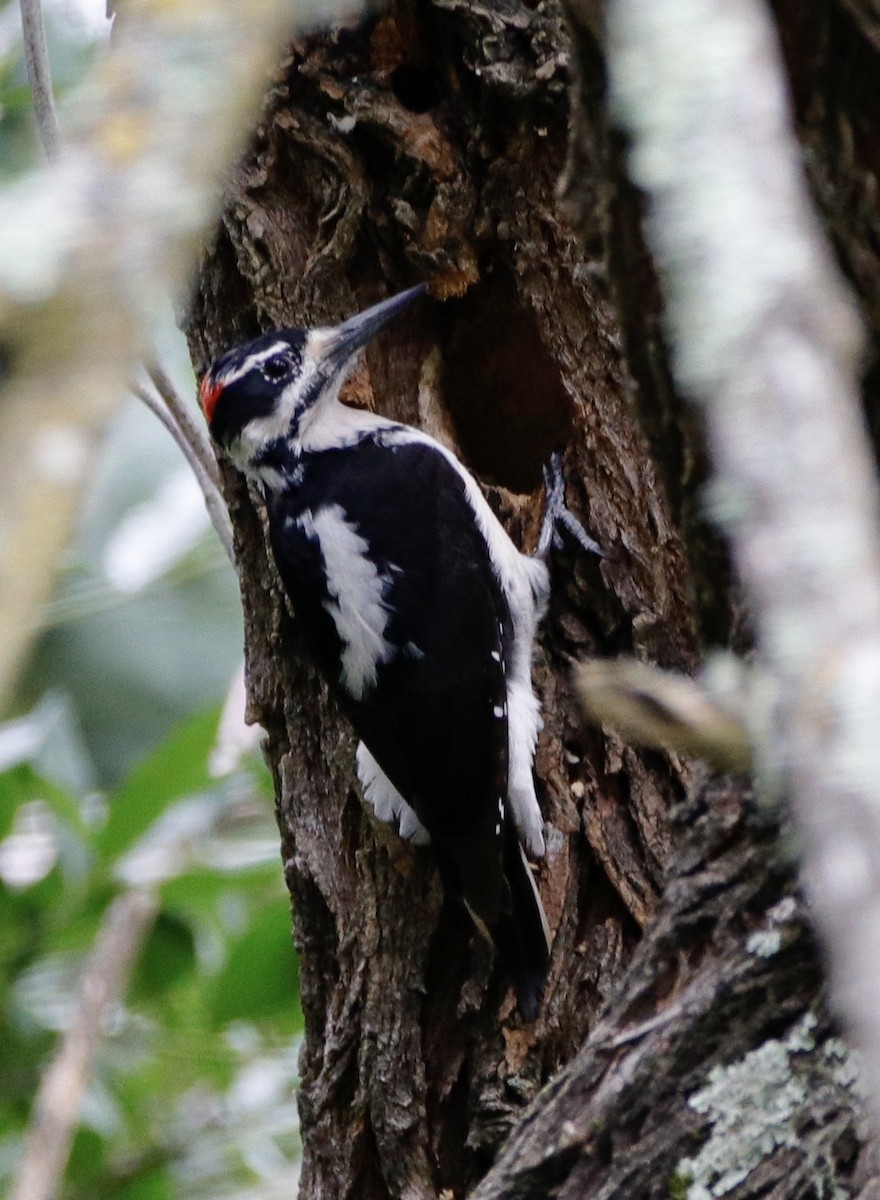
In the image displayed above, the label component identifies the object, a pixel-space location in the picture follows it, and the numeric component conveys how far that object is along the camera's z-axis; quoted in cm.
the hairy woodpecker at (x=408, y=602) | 623
